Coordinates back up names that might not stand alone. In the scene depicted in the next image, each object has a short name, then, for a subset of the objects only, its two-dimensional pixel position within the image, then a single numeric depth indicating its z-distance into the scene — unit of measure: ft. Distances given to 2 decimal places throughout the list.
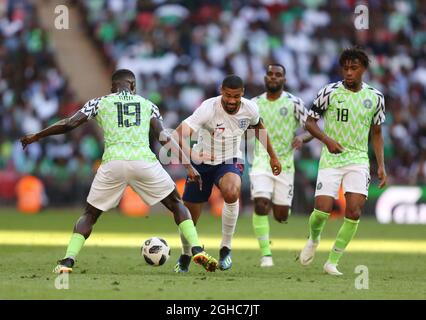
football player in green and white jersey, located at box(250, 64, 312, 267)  54.19
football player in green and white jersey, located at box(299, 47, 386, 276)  47.03
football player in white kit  46.96
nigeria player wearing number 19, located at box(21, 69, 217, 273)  44.19
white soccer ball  48.52
